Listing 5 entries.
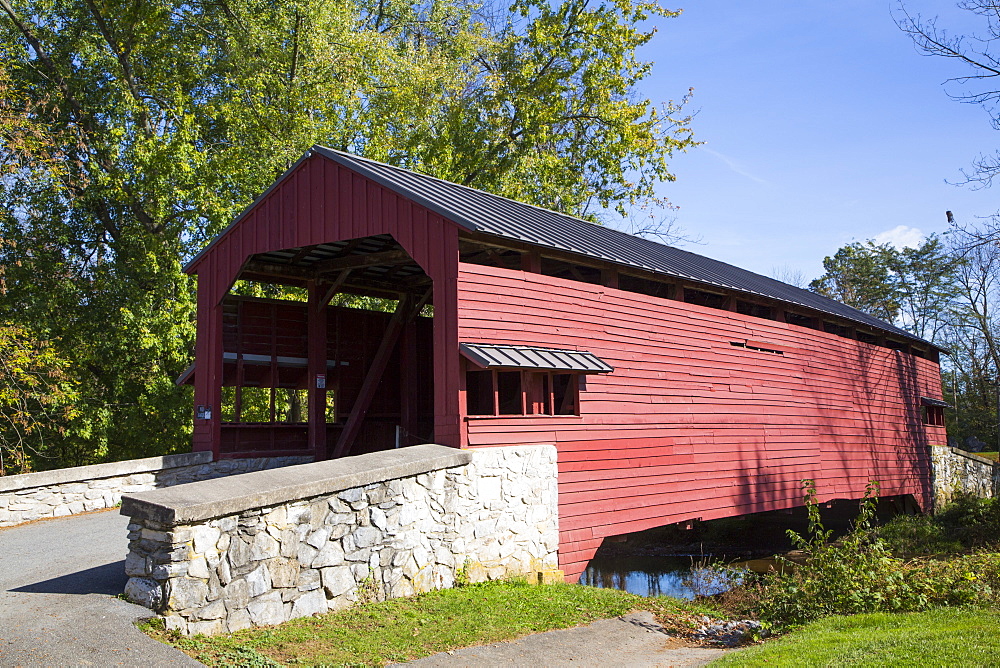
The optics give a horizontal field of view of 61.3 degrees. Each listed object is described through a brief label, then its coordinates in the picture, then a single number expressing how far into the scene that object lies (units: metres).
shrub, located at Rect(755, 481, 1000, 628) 9.08
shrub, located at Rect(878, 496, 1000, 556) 17.05
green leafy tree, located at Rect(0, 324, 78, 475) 15.72
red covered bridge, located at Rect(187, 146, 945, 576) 11.02
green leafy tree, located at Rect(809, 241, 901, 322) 48.38
